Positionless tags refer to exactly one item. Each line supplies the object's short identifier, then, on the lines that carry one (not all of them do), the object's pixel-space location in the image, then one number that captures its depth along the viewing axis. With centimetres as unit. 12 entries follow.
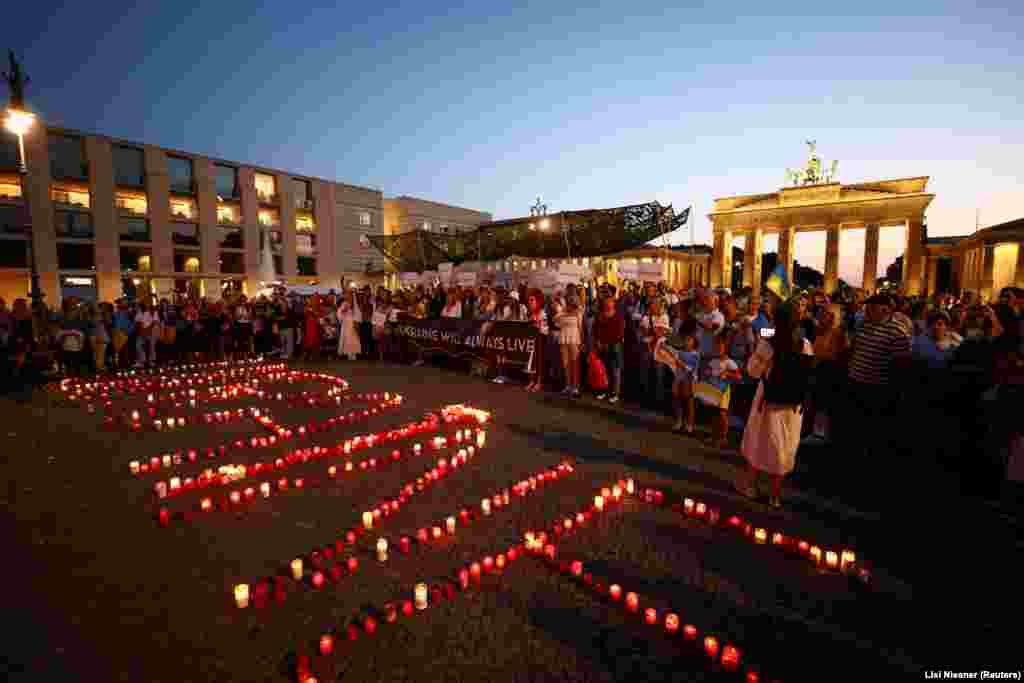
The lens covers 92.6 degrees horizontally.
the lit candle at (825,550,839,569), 369
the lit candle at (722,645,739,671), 268
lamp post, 1116
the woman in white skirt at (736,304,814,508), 447
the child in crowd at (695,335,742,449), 655
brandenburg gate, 4138
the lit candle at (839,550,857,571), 362
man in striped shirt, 613
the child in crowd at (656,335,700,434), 724
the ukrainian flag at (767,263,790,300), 552
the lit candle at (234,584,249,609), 316
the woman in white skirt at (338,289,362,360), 1459
